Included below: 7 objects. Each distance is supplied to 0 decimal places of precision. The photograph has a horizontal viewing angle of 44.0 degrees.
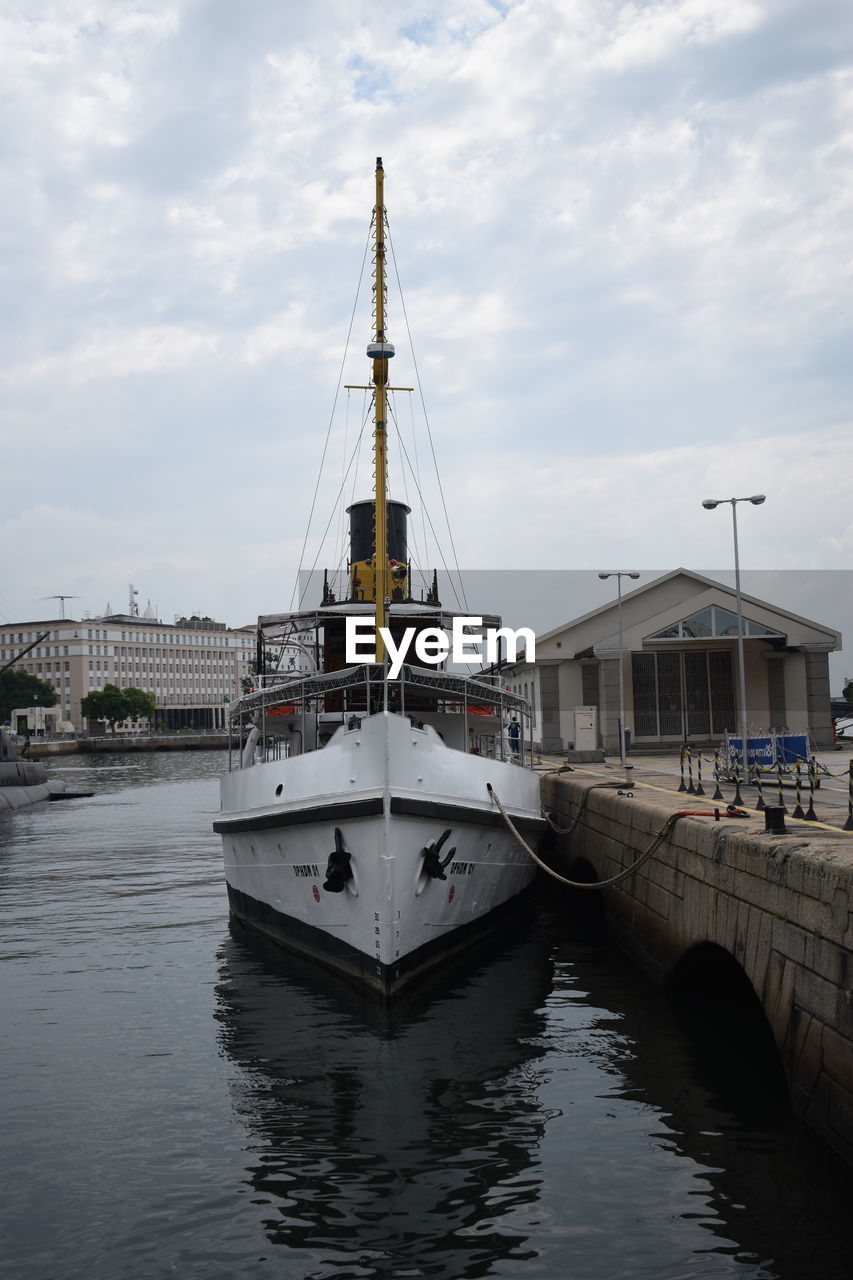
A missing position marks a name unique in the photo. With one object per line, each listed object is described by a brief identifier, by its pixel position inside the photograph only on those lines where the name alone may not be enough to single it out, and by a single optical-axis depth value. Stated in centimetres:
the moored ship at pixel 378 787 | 1468
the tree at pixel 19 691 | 15288
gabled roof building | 3941
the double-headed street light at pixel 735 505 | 3203
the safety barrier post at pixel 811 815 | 1391
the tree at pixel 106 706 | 16138
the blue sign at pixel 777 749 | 2486
